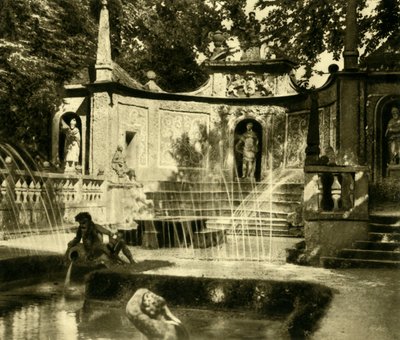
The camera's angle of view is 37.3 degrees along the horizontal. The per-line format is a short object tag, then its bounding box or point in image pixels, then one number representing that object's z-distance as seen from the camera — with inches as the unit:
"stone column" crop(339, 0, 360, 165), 547.5
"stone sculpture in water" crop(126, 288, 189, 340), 198.4
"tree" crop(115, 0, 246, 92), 986.1
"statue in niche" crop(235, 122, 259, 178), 889.5
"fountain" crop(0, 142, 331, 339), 266.5
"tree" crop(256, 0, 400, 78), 717.9
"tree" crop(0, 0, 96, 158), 572.1
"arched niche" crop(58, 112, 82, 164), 842.2
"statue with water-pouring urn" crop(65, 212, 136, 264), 390.6
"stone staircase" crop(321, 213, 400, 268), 381.7
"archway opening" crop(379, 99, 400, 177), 706.8
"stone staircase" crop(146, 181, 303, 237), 686.5
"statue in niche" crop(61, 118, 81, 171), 818.2
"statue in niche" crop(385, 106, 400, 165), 705.0
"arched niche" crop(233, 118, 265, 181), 906.7
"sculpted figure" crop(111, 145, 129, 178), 689.6
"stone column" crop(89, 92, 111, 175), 786.8
